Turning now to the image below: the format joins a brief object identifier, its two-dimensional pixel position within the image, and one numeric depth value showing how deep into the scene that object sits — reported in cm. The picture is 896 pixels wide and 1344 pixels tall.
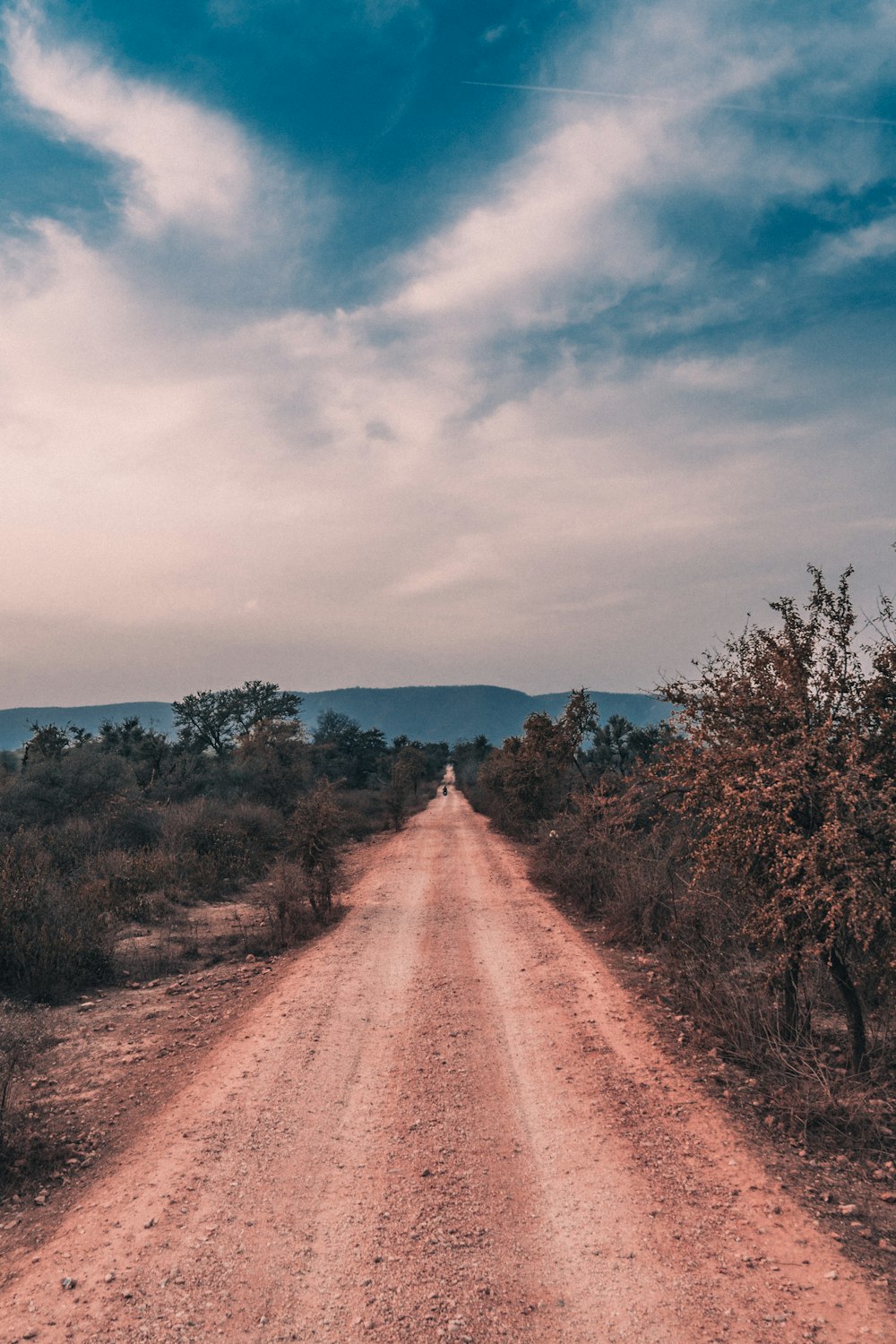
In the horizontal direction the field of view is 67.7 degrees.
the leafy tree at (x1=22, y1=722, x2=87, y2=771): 3176
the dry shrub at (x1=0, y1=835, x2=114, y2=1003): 969
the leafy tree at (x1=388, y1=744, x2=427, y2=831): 3681
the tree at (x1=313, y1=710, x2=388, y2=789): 5509
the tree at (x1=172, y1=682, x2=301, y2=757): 4875
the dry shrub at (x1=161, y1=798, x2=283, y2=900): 1639
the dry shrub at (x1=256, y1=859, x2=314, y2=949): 1279
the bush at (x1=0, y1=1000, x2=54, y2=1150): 667
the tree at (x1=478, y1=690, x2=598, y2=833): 2211
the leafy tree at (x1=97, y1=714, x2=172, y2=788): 3309
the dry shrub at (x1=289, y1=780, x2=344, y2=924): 1666
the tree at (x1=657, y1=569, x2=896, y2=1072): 577
